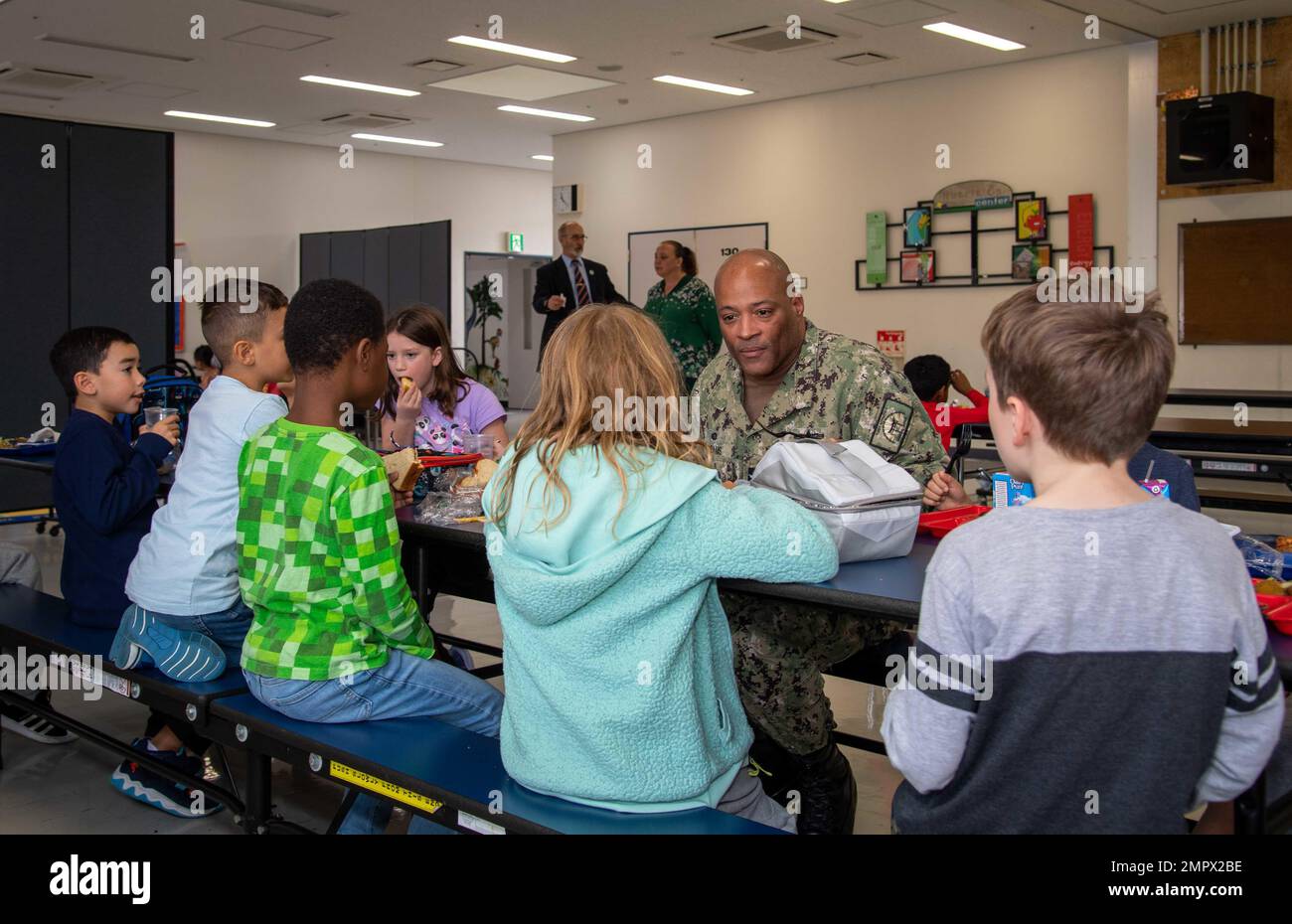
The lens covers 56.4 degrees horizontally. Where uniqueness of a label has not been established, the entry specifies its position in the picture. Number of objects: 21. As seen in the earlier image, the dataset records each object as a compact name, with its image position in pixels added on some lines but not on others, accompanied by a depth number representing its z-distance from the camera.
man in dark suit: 9.97
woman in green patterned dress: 7.85
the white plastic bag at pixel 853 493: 1.94
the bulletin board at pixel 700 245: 11.41
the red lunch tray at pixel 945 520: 2.22
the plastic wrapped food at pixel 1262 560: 1.83
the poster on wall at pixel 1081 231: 9.02
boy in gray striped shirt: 1.32
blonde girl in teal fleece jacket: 1.74
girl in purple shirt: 3.55
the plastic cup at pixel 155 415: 3.17
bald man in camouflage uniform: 2.62
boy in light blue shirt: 2.52
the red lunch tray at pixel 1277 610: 1.54
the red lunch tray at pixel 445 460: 2.97
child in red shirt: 4.95
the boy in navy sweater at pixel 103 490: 2.89
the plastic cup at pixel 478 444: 3.14
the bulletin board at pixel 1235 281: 8.34
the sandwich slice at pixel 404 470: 2.68
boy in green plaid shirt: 2.19
